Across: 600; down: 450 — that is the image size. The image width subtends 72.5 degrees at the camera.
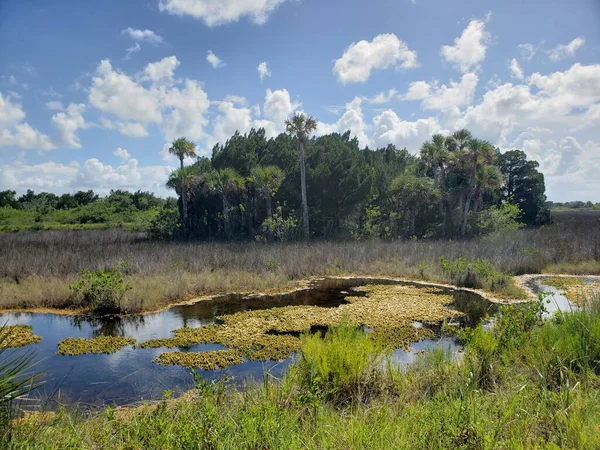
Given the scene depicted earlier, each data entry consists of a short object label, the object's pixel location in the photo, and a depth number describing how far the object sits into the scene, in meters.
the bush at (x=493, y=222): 29.27
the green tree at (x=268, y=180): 26.94
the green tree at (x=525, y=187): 39.56
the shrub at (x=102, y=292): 10.95
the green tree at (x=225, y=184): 28.12
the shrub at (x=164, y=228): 30.93
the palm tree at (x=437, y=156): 29.77
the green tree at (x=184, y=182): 30.33
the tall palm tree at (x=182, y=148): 33.53
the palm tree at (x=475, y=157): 28.19
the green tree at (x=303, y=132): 27.25
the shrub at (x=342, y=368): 5.02
